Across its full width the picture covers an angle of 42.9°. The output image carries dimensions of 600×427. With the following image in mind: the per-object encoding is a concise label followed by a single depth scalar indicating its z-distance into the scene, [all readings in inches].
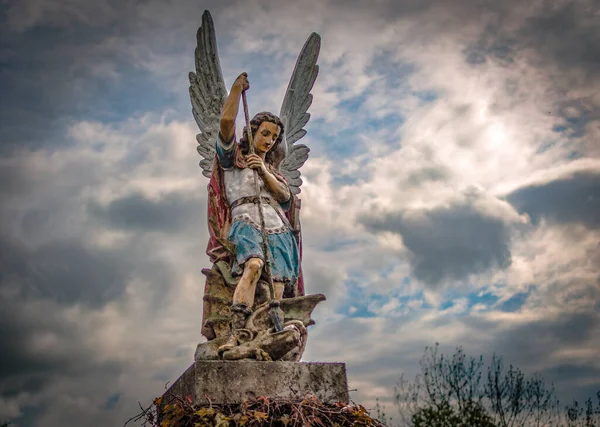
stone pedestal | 234.3
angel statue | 267.0
